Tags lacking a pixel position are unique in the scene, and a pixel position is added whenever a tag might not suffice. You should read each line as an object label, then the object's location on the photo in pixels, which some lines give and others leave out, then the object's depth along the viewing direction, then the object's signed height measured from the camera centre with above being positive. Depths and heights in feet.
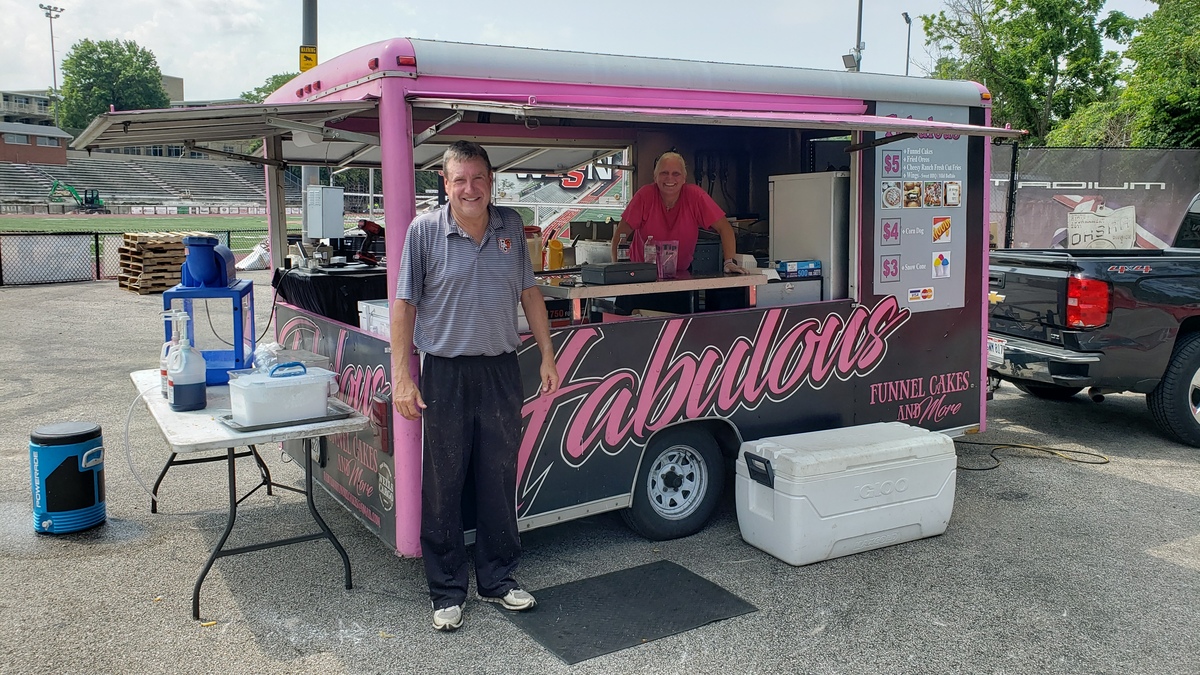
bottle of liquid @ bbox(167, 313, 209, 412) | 13.48 -1.57
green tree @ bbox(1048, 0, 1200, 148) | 50.75 +9.92
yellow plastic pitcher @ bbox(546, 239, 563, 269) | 20.63 +0.28
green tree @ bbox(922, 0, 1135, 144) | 82.17 +18.45
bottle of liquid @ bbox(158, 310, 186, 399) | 13.93 -1.09
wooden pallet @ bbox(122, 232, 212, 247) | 57.82 +2.00
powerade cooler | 16.14 -3.58
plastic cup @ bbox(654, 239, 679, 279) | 16.96 +0.16
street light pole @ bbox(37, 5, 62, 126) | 285.64 +79.11
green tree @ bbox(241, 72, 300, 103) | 273.75 +56.81
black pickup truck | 21.52 -1.61
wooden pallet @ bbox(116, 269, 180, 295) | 56.13 -0.66
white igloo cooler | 14.76 -3.73
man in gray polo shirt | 12.48 -1.29
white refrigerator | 17.75 +0.81
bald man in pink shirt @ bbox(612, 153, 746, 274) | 18.31 +1.03
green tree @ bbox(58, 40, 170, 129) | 300.61 +61.65
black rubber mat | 12.45 -4.92
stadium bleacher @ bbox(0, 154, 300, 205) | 189.67 +20.50
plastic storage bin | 12.64 -1.74
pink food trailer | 13.65 -0.46
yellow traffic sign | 30.73 +7.07
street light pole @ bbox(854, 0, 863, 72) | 84.02 +20.14
